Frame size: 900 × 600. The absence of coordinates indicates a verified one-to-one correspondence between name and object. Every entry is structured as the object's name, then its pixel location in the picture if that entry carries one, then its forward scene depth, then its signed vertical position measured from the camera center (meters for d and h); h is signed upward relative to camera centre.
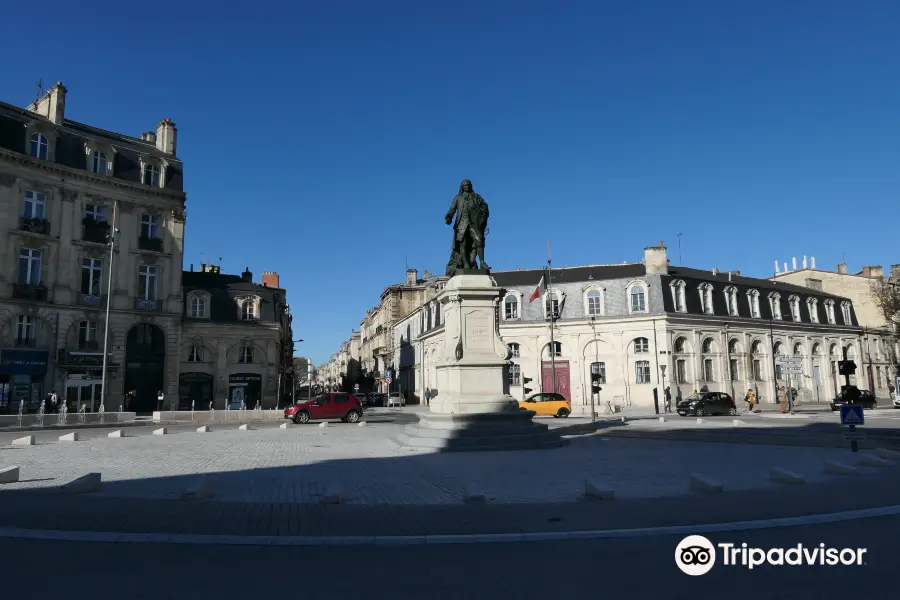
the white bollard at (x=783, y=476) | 10.24 -1.78
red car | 29.92 -1.38
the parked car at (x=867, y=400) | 43.91 -2.08
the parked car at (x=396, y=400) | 57.98 -1.91
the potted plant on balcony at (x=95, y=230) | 38.25 +10.07
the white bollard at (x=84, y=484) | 9.44 -1.56
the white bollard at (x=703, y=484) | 9.23 -1.71
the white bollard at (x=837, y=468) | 11.37 -1.84
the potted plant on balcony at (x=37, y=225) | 35.41 +9.68
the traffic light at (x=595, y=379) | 29.91 -0.11
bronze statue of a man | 17.98 +4.60
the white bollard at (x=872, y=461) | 12.47 -1.88
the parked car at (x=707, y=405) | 35.81 -1.82
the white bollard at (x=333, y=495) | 8.64 -1.65
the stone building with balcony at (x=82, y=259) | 34.62 +8.10
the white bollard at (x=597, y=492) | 8.76 -1.69
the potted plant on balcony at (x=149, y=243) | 40.56 +9.71
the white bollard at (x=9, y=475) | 10.24 -1.50
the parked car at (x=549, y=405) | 35.22 -1.63
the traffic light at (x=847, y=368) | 16.34 +0.12
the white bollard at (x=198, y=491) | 8.94 -1.61
